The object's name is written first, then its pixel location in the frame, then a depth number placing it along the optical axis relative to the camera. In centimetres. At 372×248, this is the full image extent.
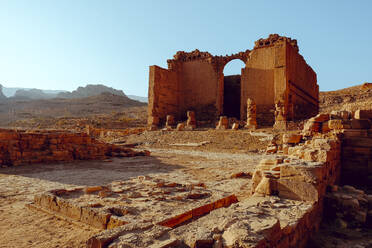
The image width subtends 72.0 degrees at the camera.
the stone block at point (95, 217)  318
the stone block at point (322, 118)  761
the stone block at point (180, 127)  1806
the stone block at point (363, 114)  638
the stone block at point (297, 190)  334
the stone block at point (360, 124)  605
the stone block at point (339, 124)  631
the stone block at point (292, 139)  827
